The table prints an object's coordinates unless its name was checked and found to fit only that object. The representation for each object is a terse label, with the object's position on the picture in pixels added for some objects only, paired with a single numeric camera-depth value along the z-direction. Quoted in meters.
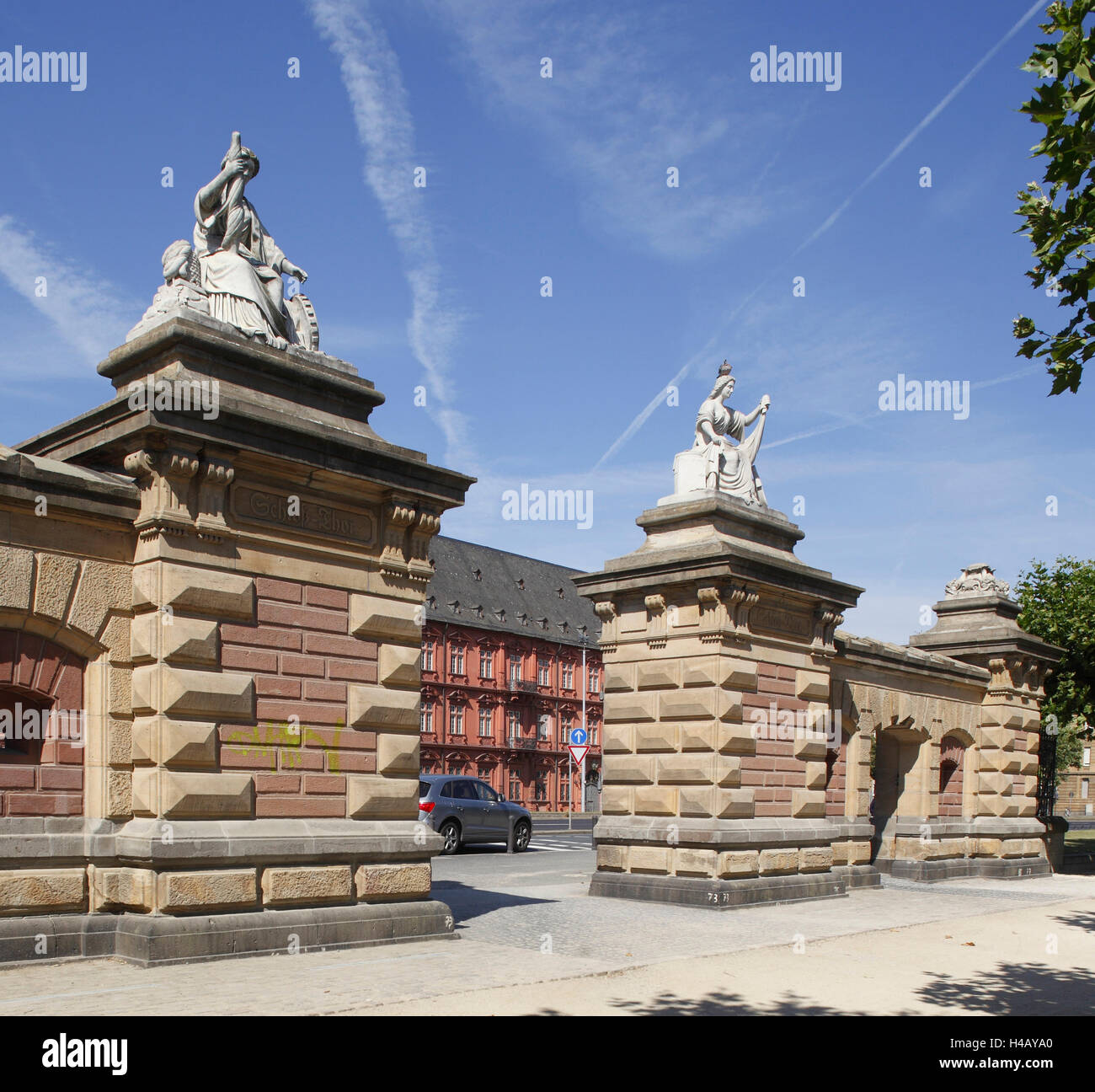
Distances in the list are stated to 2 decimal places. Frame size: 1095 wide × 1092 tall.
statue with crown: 17.50
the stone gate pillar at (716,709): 16.09
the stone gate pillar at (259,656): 10.33
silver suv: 25.11
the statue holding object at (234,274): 11.62
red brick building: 66.44
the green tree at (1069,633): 27.62
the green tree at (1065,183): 7.53
